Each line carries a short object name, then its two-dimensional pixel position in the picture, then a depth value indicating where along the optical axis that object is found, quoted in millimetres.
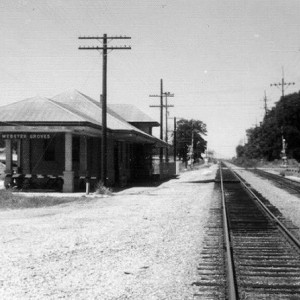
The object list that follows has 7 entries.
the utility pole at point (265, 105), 103725
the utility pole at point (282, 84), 72062
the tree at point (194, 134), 102081
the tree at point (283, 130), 89062
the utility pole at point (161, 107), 44816
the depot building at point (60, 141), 21953
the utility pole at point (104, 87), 21891
